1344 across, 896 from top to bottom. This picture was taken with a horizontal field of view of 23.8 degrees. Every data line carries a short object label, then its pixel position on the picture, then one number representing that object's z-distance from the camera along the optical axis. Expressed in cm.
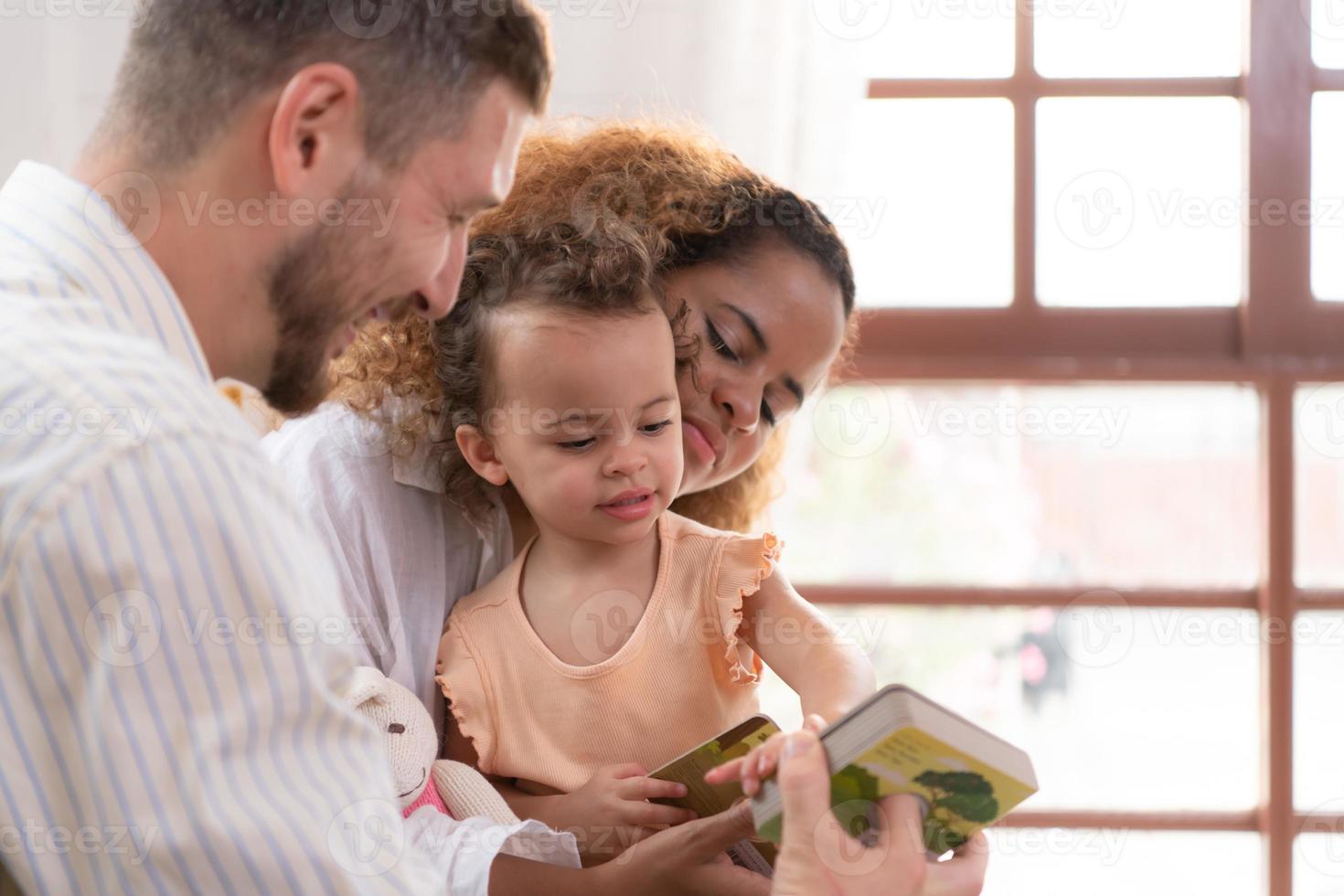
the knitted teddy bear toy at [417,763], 199
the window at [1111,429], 258
